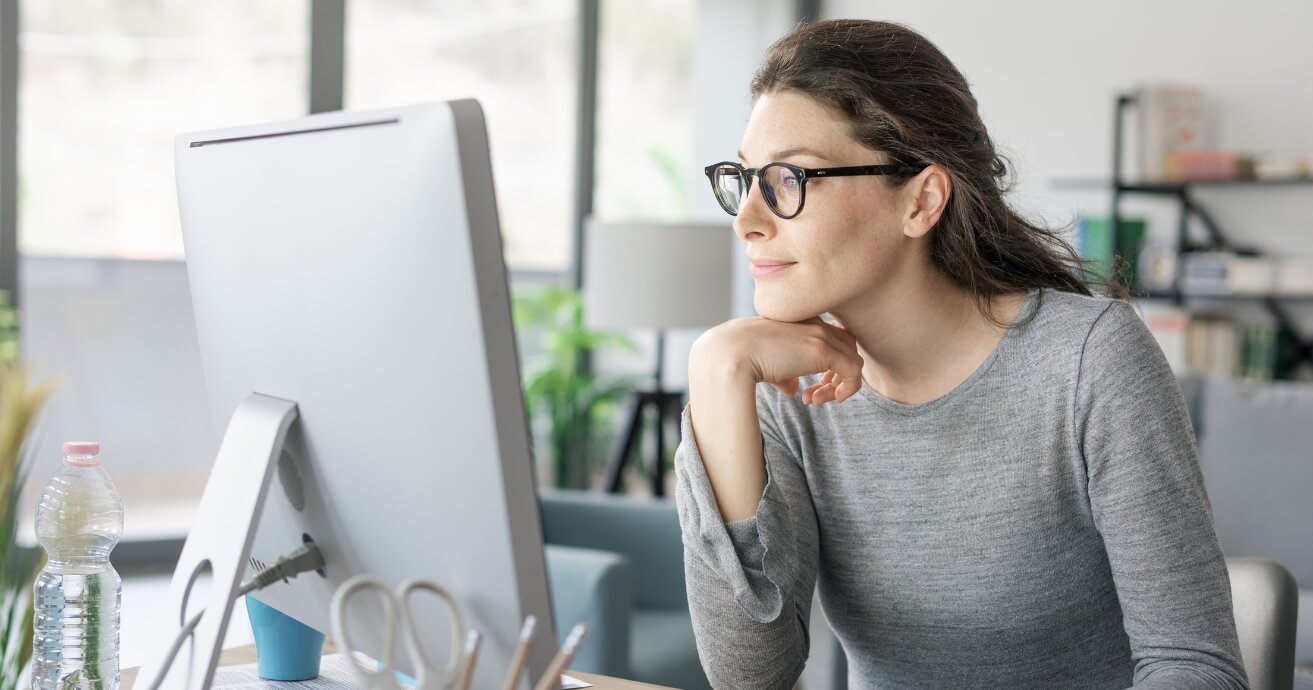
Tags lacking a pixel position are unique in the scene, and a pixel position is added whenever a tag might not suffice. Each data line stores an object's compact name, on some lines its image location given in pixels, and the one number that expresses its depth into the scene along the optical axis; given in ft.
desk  4.11
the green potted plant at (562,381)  16.37
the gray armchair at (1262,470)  9.39
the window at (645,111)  17.83
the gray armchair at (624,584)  7.87
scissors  2.46
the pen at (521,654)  2.31
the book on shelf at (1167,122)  15.21
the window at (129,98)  13.85
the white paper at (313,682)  3.92
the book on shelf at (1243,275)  14.56
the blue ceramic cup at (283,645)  3.93
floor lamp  12.09
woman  4.12
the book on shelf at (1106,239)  15.67
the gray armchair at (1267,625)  4.52
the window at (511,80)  15.92
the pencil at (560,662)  2.34
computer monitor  2.36
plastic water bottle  3.70
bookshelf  15.12
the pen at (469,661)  2.38
